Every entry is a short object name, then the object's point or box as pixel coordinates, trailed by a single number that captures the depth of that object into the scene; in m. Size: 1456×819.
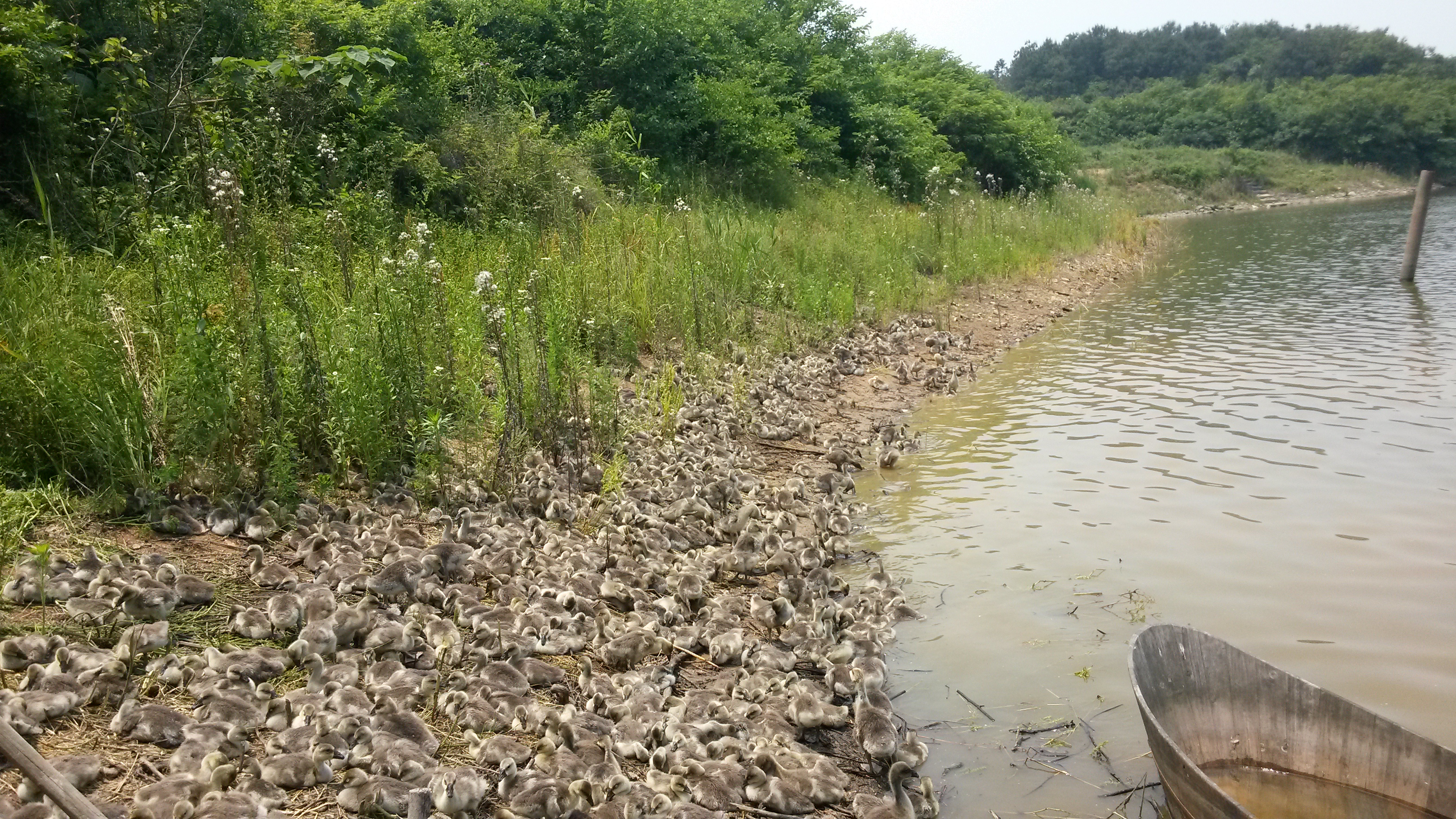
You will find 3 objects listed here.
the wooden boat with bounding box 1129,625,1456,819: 3.94
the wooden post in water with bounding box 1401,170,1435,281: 20.55
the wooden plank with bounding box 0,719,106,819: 2.29
